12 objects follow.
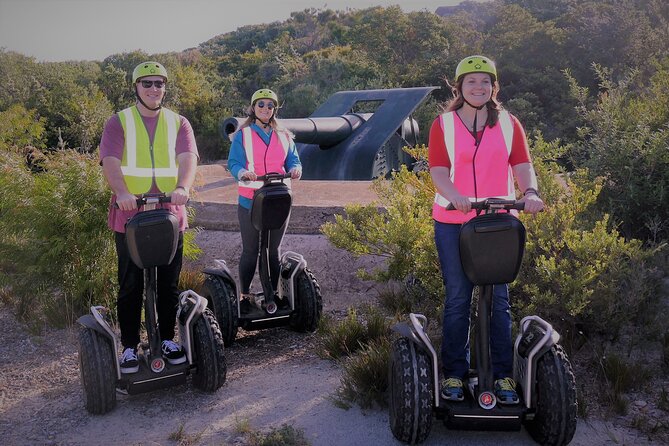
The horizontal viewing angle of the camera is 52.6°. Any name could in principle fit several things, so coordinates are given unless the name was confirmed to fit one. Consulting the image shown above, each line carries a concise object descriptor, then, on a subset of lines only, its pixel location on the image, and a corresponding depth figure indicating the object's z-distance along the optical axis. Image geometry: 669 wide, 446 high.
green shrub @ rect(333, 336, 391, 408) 3.72
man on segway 3.83
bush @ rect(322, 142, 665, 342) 4.14
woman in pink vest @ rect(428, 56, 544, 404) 3.27
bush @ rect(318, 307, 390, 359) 4.54
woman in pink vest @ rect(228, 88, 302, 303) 4.98
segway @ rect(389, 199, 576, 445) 3.03
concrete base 6.70
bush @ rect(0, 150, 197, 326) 5.27
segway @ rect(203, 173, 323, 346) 4.69
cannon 9.84
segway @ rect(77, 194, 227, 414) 3.61
